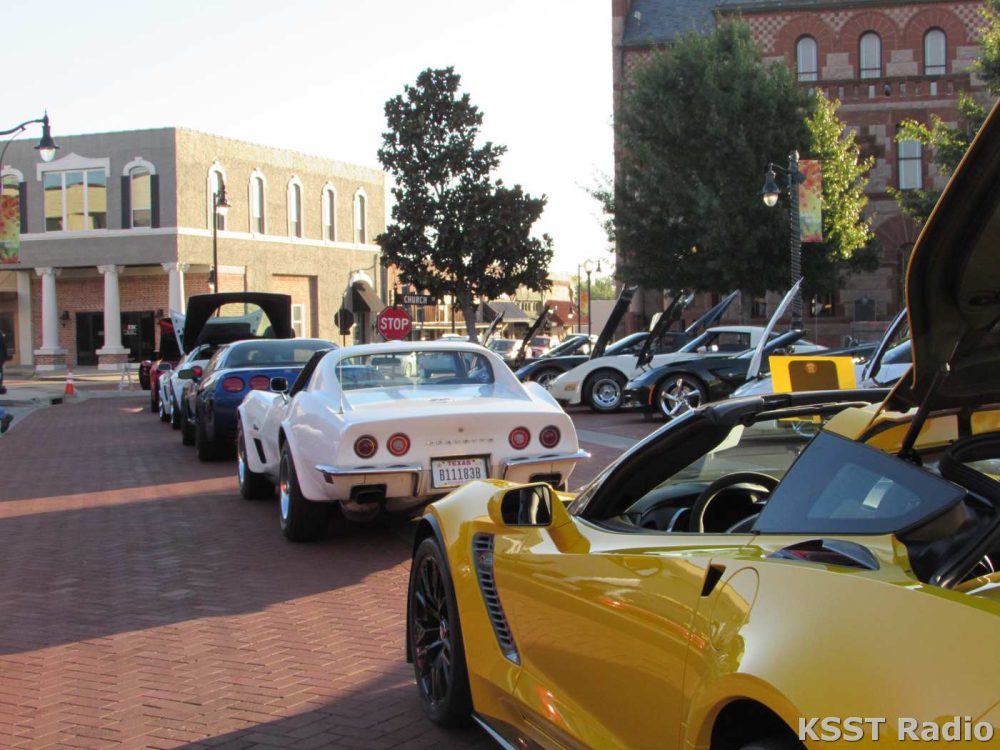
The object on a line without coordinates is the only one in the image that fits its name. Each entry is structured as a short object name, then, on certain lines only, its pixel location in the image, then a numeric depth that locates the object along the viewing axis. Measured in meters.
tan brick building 52.53
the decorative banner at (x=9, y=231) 29.30
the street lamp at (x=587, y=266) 49.62
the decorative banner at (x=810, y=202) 25.80
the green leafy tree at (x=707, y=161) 32.56
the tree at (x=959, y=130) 26.42
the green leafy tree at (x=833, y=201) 33.00
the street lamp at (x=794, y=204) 24.44
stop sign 27.19
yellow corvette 2.16
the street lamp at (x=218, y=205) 37.97
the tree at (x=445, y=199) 34.59
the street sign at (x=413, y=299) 31.40
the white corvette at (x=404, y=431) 7.80
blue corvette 14.10
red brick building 40.53
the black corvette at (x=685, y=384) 18.69
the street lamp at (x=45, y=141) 24.56
